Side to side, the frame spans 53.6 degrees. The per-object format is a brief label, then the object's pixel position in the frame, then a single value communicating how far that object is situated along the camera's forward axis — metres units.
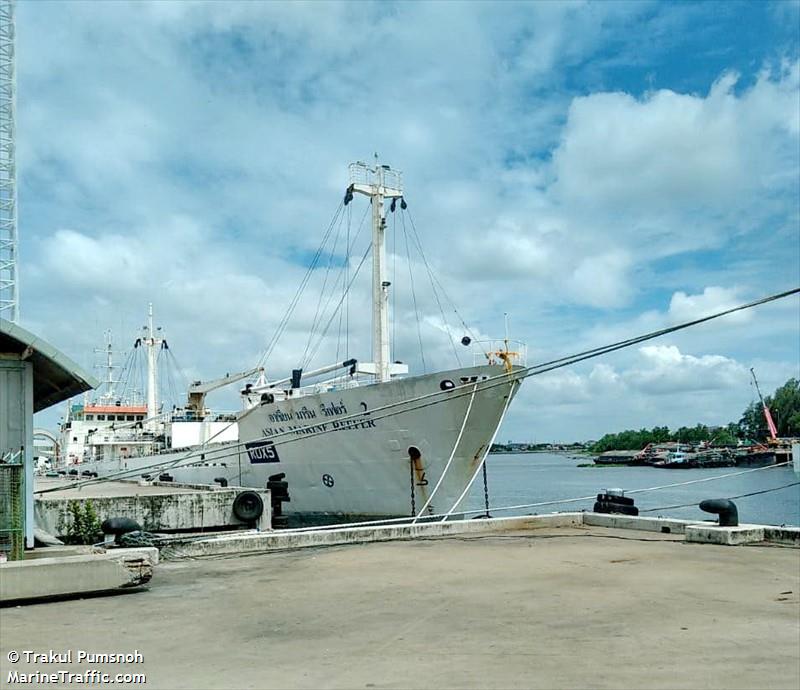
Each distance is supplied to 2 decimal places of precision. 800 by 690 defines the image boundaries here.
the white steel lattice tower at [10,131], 35.91
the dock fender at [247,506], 18.29
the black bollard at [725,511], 11.43
